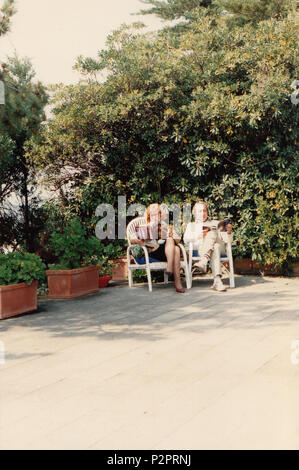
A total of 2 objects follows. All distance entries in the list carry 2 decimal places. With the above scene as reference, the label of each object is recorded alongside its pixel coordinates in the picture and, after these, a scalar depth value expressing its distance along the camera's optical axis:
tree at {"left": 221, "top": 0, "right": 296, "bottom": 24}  15.70
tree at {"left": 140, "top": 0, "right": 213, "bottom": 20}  17.94
